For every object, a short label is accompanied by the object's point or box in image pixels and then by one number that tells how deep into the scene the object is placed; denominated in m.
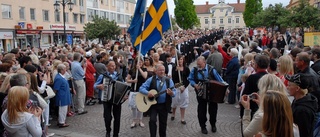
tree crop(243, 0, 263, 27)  79.31
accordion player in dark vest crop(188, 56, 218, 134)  7.06
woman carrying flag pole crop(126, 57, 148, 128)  7.66
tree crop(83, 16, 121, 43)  31.52
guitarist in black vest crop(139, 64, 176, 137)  6.32
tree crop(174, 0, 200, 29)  72.69
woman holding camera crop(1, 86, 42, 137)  3.98
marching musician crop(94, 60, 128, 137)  6.77
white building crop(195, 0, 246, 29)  115.06
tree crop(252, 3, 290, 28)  34.00
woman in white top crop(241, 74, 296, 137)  3.77
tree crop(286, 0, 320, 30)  21.78
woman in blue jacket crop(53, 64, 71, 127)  7.86
